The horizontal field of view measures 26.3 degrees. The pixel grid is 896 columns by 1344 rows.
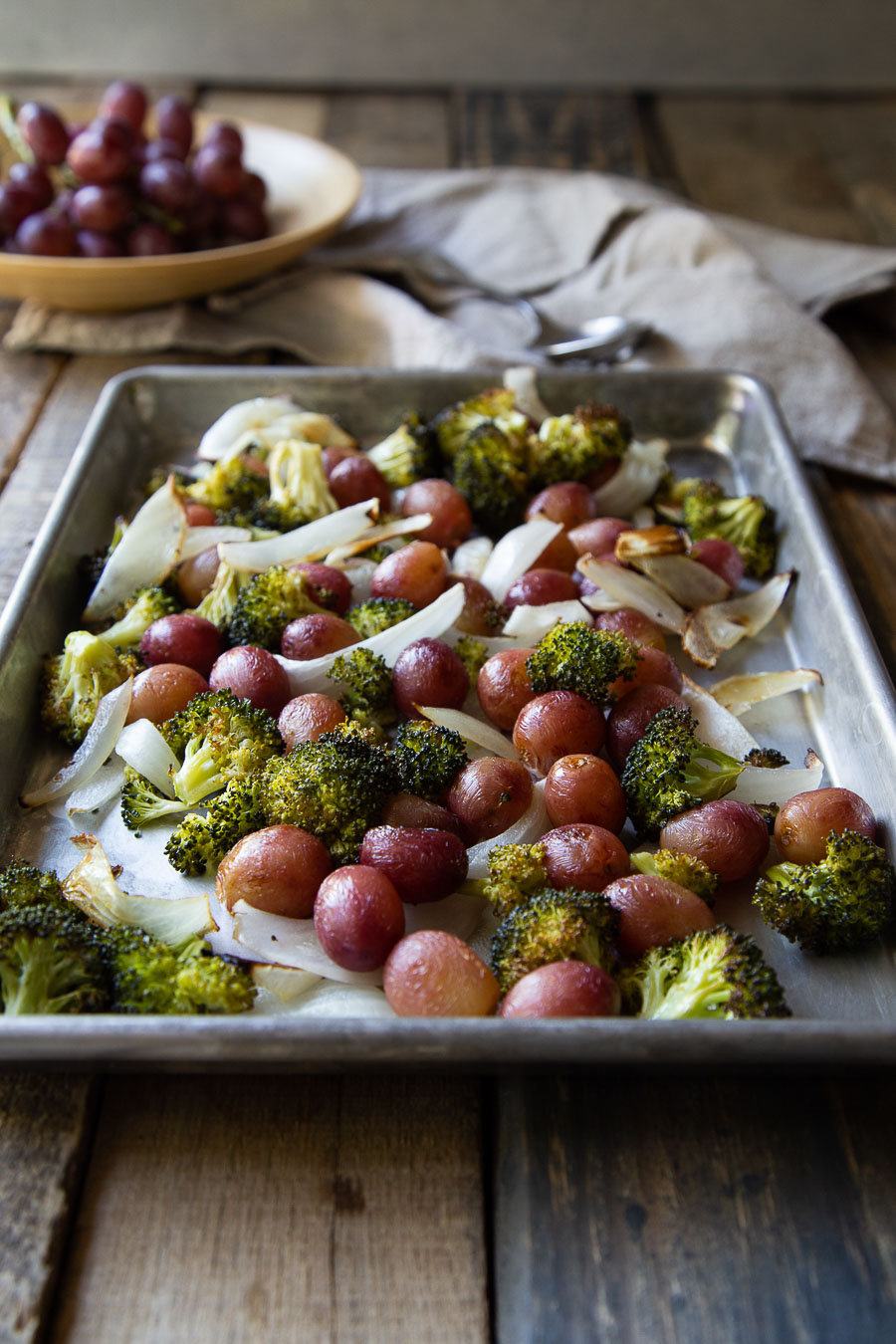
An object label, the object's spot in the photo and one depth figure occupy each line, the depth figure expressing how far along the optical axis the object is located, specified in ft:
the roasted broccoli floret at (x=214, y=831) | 1.43
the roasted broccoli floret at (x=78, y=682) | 1.56
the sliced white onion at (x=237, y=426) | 1.89
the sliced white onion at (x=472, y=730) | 1.53
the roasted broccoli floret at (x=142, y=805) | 1.48
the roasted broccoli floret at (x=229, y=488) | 1.82
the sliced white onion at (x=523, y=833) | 1.42
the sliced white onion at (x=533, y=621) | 1.64
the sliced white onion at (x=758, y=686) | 1.61
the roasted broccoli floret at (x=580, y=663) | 1.53
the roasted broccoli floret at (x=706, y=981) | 1.29
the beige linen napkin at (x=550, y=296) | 2.15
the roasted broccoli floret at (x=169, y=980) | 1.31
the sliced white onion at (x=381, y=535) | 1.72
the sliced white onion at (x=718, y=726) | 1.55
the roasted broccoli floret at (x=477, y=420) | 1.89
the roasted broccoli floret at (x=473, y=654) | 1.62
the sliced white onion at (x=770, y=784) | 1.50
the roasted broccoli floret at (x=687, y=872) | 1.40
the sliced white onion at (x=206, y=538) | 1.73
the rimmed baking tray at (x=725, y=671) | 1.23
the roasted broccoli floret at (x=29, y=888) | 1.37
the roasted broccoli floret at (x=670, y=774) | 1.45
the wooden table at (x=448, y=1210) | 1.22
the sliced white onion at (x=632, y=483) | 1.86
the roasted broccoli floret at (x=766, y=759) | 1.54
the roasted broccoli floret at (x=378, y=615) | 1.63
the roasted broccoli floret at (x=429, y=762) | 1.46
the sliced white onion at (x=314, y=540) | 1.71
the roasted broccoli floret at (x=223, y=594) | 1.68
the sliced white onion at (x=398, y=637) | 1.59
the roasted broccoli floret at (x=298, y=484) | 1.79
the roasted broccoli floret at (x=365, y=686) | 1.55
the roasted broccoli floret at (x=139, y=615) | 1.65
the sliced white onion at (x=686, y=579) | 1.71
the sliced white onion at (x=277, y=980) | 1.34
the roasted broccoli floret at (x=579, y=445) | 1.84
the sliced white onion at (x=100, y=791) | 1.50
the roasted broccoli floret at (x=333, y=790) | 1.41
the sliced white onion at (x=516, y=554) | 1.71
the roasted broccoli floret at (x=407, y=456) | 1.86
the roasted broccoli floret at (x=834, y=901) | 1.38
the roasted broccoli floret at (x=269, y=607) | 1.62
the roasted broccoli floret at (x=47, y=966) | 1.30
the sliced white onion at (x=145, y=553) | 1.69
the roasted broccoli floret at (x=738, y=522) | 1.79
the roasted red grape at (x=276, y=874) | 1.37
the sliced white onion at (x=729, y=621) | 1.67
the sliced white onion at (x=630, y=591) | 1.68
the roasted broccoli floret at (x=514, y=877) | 1.38
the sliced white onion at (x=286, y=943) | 1.34
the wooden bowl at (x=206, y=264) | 2.15
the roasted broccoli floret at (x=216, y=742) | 1.48
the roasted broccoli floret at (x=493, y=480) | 1.81
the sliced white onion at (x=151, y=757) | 1.50
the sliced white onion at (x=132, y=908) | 1.36
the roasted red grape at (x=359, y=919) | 1.32
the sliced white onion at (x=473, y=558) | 1.75
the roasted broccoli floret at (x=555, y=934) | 1.31
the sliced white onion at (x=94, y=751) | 1.51
